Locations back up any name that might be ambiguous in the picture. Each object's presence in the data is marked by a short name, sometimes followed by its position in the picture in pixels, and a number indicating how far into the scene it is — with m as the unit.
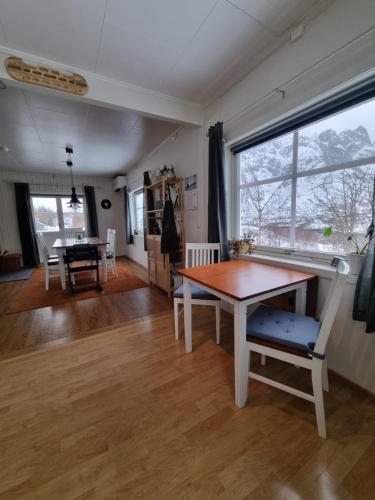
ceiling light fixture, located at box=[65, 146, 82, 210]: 4.31
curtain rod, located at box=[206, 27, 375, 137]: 1.27
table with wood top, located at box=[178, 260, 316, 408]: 1.24
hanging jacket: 2.90
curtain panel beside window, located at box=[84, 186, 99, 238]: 6.02
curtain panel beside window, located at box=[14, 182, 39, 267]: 5.25
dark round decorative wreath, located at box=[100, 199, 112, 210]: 6.33
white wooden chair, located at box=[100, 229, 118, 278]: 4.35
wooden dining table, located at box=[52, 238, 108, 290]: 3.43
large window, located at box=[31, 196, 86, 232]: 5.69
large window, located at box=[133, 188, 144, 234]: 5.35
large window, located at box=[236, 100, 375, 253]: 1.43
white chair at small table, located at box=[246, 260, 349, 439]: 1.02
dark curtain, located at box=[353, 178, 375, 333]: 1.20
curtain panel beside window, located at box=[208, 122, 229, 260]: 2.30
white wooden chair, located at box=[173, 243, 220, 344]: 1.89
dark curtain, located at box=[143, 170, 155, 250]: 3.61
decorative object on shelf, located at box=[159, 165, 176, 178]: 3.08
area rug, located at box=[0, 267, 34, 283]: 4.32
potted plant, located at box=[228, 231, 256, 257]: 2.22
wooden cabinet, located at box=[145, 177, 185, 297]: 3.06
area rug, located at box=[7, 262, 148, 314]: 3.06
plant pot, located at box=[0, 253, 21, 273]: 4.89
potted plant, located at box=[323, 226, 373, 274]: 1.30
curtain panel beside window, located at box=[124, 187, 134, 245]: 5.70
